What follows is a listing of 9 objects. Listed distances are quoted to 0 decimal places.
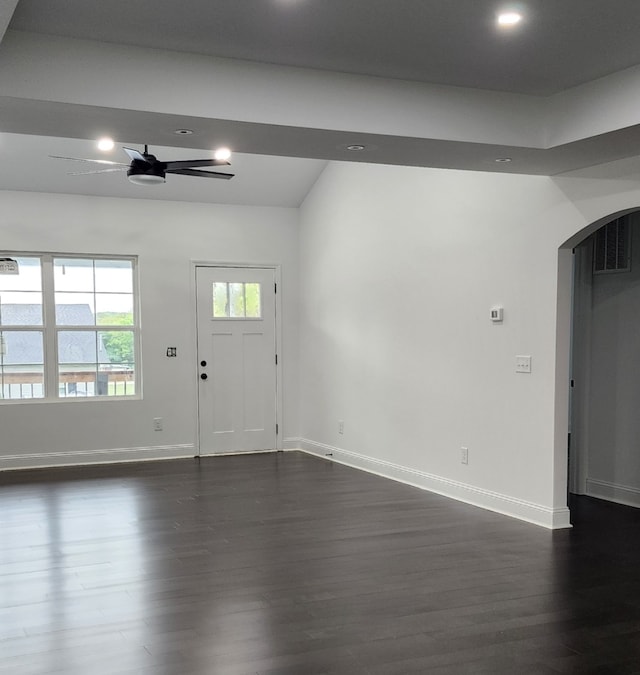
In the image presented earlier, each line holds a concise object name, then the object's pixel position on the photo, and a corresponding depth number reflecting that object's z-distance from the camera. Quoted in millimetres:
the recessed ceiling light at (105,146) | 5982
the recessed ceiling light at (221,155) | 6491
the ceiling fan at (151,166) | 5180
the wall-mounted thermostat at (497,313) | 5113
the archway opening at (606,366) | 5359
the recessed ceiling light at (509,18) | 2807
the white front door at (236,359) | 7602
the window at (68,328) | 6973
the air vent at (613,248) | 5406
